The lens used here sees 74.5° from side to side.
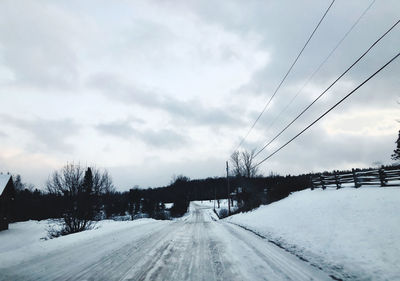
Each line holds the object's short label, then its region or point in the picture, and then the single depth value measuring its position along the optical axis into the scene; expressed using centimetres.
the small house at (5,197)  4059
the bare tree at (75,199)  2735
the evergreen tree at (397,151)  4693
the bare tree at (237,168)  7268
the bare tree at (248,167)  7100
